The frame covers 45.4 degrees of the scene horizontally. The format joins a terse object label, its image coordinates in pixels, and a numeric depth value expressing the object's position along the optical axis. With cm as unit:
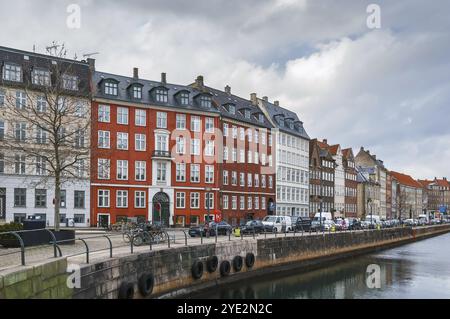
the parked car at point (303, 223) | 5088
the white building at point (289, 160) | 7869
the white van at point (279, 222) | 4956
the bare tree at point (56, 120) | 2734
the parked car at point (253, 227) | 3962
